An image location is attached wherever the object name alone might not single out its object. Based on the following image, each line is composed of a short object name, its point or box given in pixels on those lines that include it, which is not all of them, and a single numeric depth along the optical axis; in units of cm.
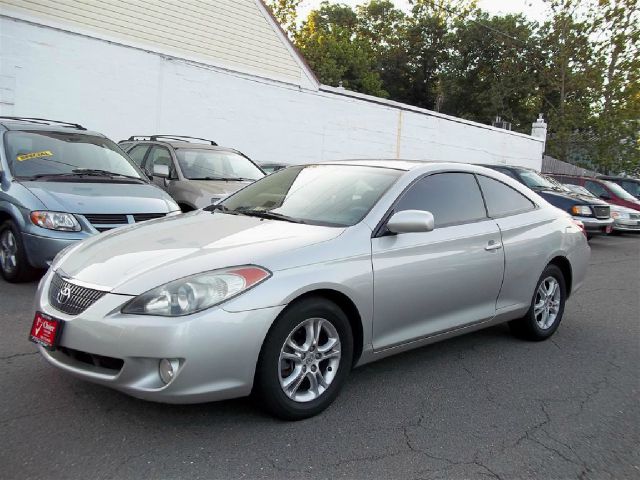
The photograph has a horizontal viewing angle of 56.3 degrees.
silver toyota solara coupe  298
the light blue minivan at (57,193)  577
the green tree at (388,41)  4700
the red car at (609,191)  1568
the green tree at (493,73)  3984
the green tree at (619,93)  2872
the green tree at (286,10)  3556
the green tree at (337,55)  3978
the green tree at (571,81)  3080
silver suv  820
